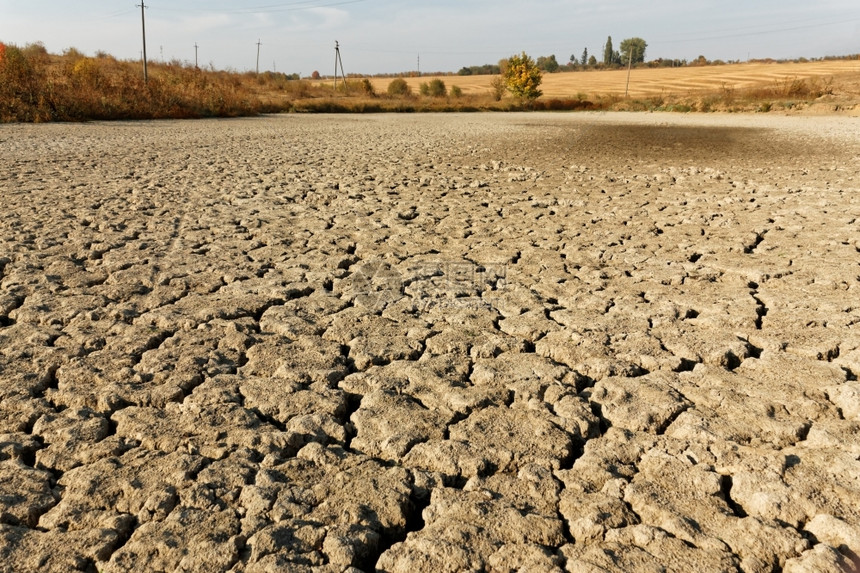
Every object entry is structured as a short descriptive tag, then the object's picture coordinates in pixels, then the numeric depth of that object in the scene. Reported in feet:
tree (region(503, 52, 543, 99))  122.11
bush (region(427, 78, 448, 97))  136.36
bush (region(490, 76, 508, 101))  129.70
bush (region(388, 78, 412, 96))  130.23
